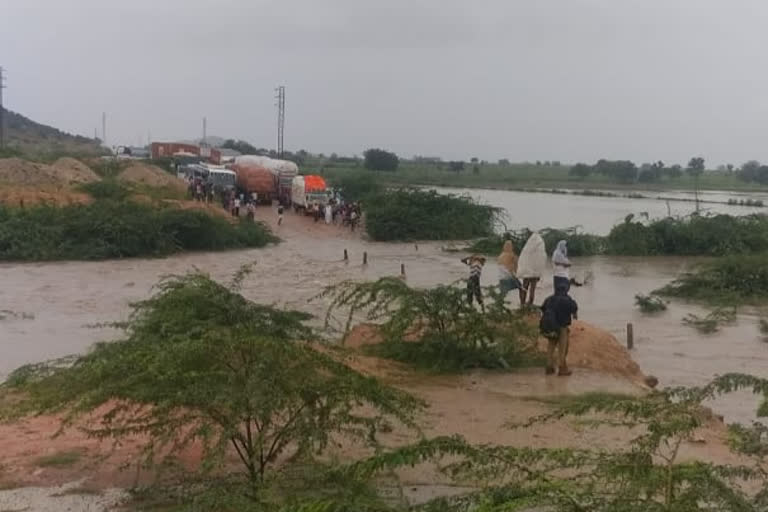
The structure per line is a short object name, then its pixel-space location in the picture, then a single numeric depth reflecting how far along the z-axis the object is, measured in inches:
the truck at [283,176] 1861.5
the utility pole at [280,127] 3422.7
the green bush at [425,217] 1552.7
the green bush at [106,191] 1493.6
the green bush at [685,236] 1387.8
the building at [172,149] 3294.8
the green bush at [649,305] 831.1
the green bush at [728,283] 917.8
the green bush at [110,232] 1152.2
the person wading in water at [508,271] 575.2
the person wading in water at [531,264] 586.2
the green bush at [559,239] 1363.2
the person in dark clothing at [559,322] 433.1
